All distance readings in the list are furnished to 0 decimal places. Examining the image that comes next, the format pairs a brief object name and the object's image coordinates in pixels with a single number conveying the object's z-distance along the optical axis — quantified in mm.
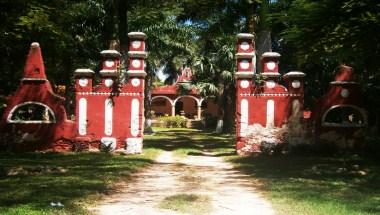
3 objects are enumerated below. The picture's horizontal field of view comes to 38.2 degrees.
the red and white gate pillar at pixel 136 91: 19422
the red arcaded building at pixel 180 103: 52938
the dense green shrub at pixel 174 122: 46784
